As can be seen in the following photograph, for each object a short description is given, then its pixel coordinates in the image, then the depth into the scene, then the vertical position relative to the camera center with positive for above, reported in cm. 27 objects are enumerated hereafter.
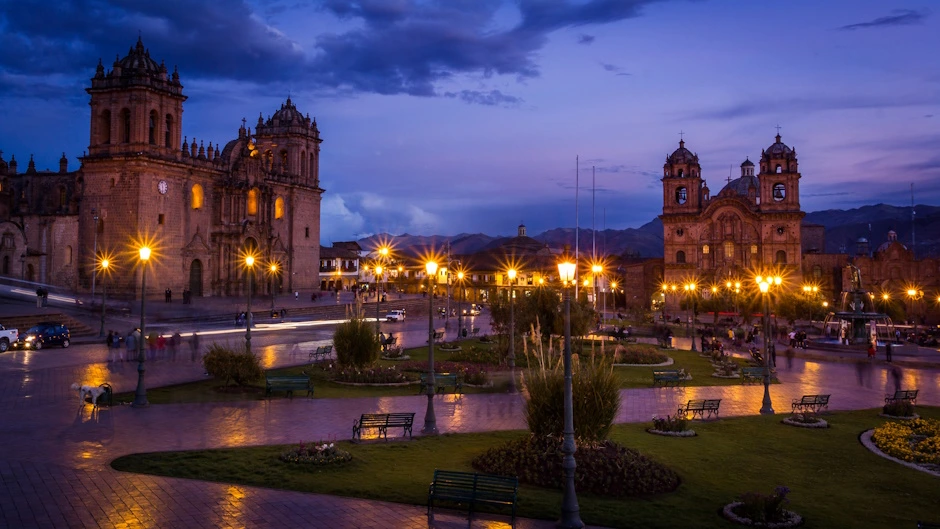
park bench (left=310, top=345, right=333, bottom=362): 2900 -235
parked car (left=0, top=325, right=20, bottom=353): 2912 -183
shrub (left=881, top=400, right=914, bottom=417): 1978 -315
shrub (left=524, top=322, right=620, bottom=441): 1352 -207
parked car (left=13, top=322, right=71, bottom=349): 3000 -185
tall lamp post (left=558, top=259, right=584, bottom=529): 1029 -278
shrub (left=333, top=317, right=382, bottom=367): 2505 -177
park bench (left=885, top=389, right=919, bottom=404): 2079 -302
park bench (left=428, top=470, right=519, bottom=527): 1083 -306
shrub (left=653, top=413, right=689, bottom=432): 1725 -317
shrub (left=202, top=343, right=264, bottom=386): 2144 -218
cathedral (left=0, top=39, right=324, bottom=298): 4991 +731
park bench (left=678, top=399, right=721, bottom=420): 1944 -313
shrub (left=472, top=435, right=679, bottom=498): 1238 -319
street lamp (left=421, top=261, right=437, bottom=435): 1686 -285
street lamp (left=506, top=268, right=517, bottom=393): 2388 -229
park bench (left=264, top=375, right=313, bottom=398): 2078 -265
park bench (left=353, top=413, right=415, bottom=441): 1564 -294
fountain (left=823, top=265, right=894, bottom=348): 4072 -126
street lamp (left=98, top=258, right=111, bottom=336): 4716 +219
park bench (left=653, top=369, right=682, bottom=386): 2566 -297
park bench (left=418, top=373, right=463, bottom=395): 2294 -281
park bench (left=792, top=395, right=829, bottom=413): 2039 -316
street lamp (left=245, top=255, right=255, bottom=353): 2352 -147
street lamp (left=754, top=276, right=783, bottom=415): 2067 -109
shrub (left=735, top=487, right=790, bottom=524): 1068 -324
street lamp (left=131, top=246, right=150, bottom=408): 1848 -263
